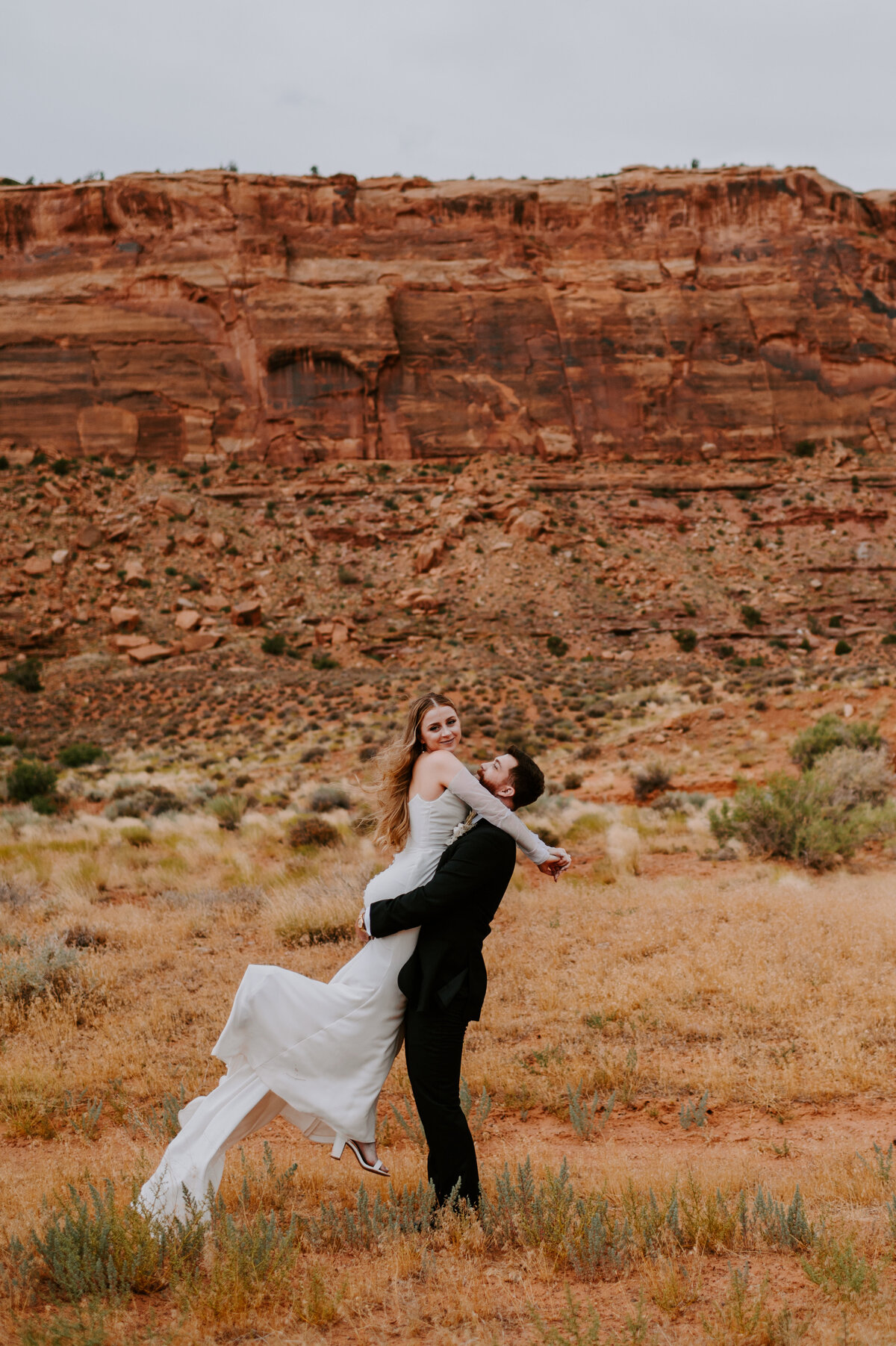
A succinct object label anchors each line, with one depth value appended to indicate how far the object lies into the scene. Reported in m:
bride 3.40
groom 3.35
